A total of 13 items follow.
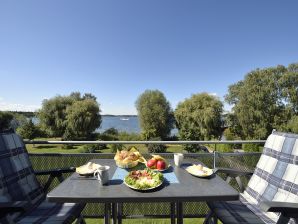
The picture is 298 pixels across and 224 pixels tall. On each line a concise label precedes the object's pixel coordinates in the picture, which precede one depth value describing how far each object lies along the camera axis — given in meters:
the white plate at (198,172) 1.77
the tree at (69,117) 29.14
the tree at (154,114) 29.72
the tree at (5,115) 29.55
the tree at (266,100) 24.50
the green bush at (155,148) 14.56
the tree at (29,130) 28.55
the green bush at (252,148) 12.95
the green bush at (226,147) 14.70
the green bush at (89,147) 14.20
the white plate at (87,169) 1.79
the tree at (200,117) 26.95
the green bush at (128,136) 23.39
